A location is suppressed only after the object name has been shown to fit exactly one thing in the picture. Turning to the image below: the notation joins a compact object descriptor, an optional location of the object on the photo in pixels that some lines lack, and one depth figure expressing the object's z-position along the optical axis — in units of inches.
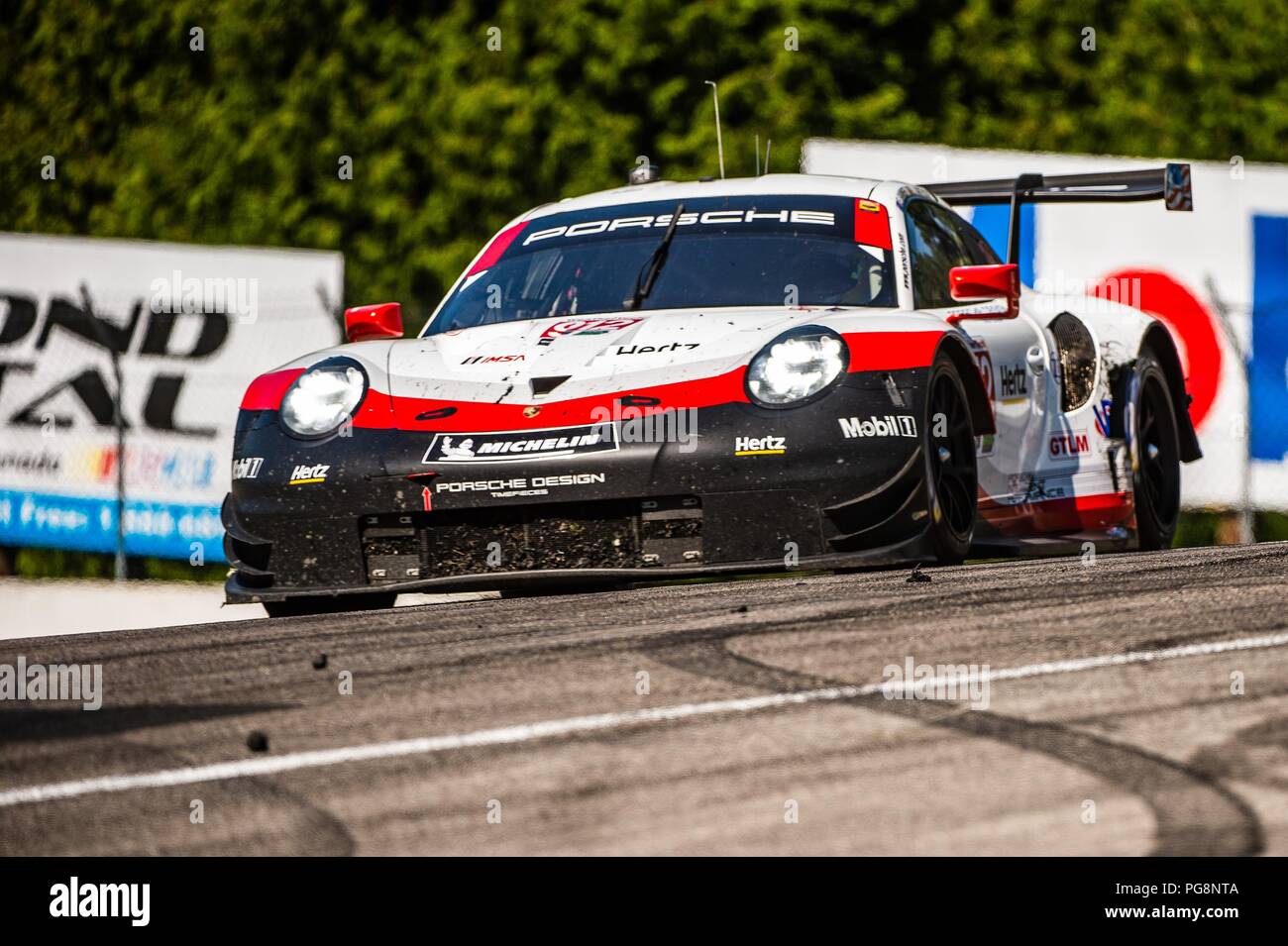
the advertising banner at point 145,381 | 1042.7
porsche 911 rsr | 469.1
